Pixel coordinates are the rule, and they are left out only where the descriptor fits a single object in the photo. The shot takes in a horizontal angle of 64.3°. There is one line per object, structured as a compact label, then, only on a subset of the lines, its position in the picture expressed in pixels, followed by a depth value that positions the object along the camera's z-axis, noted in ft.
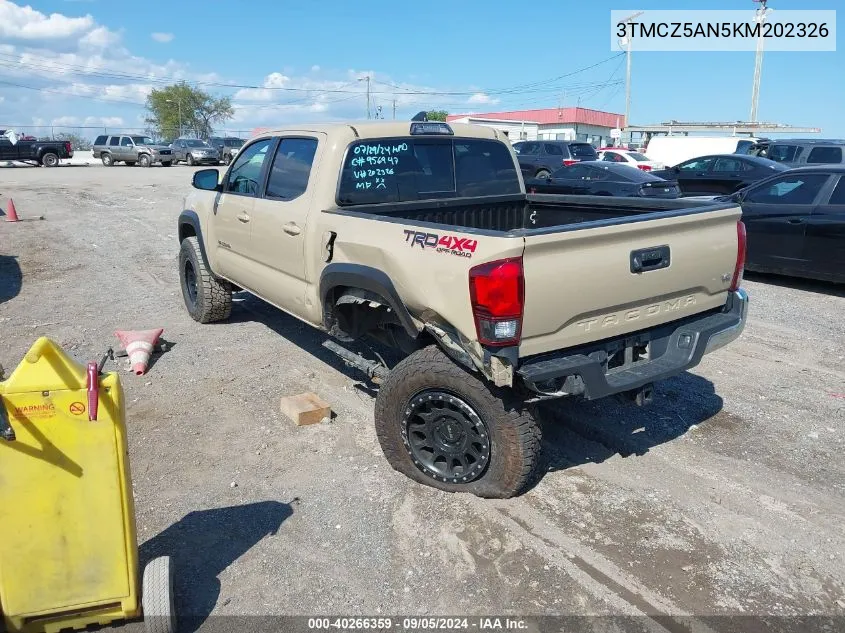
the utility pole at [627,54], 154.03
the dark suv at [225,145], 119.80
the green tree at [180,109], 265.75
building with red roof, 209.05
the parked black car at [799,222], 26.61
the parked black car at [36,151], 99.45
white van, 84.12
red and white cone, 18.24
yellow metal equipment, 7.81
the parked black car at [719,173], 51.37
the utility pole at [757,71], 135.64
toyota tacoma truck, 10.32
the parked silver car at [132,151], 111.75
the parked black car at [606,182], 42.42
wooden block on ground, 15.03
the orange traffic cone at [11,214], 44.75
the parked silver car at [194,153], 115.44
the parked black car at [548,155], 73.36
